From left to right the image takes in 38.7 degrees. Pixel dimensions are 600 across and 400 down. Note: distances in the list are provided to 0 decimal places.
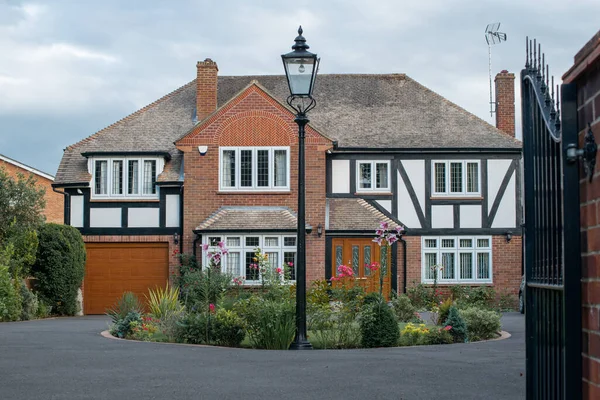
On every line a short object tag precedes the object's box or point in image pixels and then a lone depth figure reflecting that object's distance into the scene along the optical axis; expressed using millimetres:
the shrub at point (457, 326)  14001
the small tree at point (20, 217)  22750
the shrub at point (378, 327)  13195
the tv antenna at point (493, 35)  31203
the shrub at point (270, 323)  13023
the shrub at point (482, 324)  14781
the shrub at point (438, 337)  13773
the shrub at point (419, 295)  25688
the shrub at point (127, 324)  14930
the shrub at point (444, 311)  15195
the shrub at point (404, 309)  18734
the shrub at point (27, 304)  21734
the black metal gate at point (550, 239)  3516
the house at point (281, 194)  25969
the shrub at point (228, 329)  13509
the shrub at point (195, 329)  13680
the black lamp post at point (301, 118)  12539
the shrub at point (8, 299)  20250
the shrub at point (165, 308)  15797
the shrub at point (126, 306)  16016
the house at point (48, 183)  35344
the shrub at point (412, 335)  13914
